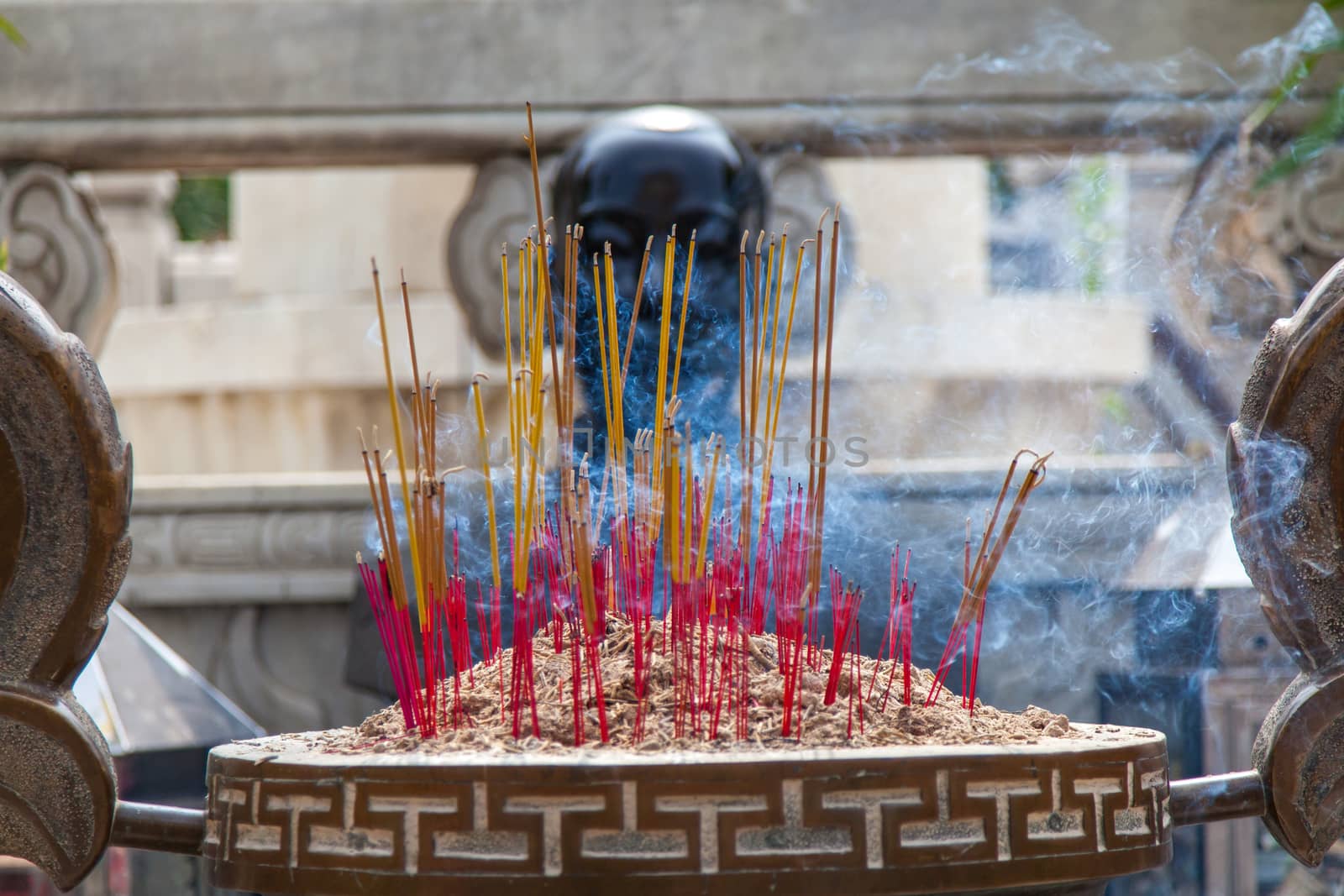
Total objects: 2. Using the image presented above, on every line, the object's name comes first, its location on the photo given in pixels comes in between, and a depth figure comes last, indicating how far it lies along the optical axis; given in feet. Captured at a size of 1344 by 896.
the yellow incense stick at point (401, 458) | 7.79
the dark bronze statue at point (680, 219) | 16.44
